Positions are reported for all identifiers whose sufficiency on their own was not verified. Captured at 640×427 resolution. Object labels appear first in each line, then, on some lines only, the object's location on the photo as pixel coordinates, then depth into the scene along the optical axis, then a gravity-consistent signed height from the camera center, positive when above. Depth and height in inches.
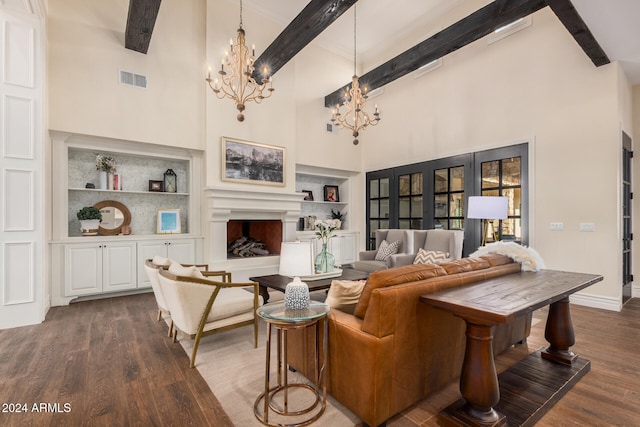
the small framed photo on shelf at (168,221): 203.9 -5.5
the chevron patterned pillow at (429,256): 175.0 -25.0
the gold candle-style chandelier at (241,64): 127.1 +63.7
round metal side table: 68.9 -41.0
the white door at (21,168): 130.9 +19.7
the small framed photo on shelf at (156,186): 204.7 +17.9
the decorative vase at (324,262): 149.5 -24.0
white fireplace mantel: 204.4 -0.9
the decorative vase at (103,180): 185.6 +19.9
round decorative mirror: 189.6 -1.9
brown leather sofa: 64.7 -30.4
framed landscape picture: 210.8 +36.1
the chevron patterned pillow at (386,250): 209.1 -25.8
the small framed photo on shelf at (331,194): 294.5 +18.2
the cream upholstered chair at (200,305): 94.8 -31.2
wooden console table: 62.1 -32.0
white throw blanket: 104.1 -14.2
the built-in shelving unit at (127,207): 166.9 +0.7
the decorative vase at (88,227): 177.3 -8.0
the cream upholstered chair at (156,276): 110.1 -22.8
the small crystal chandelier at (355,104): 180.4 +65.5
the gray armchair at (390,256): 199.6 -26.0
